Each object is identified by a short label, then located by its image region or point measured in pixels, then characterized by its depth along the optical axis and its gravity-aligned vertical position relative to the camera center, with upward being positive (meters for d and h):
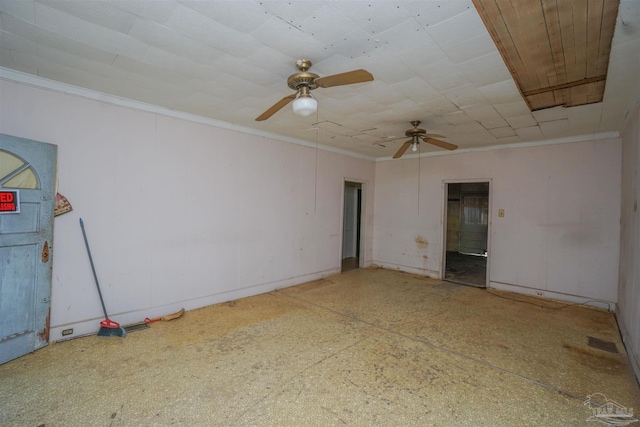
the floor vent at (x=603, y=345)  3.02 -1.42
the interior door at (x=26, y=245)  2.50 -0.38
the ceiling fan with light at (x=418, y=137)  3.85 +0.98
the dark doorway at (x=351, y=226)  8.06 -0.48
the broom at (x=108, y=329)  3.06 -1.31
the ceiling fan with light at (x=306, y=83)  2.09 +0.93
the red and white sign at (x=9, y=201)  2.47 +0.02
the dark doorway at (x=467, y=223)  9.04 -0.40
